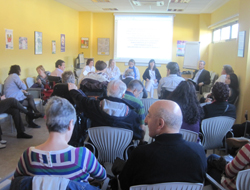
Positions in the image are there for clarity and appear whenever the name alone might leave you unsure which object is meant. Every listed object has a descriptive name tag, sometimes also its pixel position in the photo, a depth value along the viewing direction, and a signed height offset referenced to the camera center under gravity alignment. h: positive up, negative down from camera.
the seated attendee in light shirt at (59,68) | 6.45 -0.13
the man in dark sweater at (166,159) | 1.35 -0.54
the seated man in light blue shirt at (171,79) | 4.51 -0.24
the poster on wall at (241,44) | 4.64 +0.50
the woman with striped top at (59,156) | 1.31 -0.53
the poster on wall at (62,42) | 8.74 +0.79
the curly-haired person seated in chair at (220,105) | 2.96 -0.47
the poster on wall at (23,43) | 6.13 +0.53
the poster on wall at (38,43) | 6.89 +0.61
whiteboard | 9.24 +0.49
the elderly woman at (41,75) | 6.37 -0.34
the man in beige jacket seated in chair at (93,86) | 4.07 -0.38
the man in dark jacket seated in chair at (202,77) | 7.04 -0.29
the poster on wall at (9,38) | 5.54 +0.57
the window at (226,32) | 7.06 +1.21
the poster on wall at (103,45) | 10.63 +0.89
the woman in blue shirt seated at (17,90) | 4.66 -0.55
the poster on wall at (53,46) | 8.00 +0.58
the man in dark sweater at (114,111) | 2.42 -0.48
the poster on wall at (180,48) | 10.23 +0.82
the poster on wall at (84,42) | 10.43 +0.97
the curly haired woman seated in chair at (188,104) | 2.56 -0.42
